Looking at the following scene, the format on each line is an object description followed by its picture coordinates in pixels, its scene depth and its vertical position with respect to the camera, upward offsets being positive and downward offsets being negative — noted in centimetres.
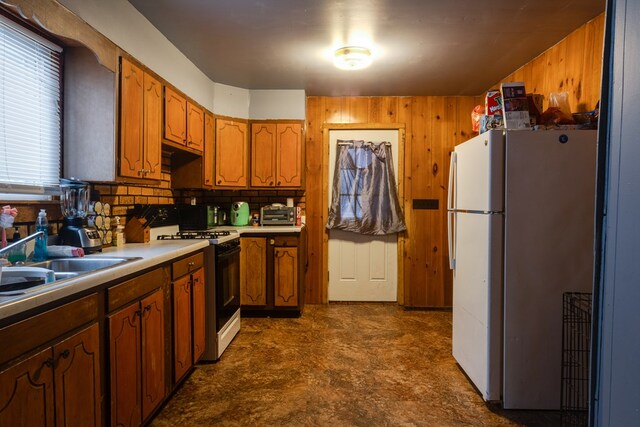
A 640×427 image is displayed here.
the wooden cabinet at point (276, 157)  413 +49
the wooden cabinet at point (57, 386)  109 -59
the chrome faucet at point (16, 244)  142 -17
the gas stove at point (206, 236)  288 -26
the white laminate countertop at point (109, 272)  112 -29
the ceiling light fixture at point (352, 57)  301 +117
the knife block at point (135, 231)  273 -21
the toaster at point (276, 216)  415 -14
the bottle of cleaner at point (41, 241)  186 -20
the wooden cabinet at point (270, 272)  388 -70
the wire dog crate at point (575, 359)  206 -84
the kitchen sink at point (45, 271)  146 -31
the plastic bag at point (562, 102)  244 +66
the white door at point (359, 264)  451 -71
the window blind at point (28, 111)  186 +46
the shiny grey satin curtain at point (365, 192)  442 +14
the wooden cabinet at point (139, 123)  224 +49
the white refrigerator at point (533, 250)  216 -25
